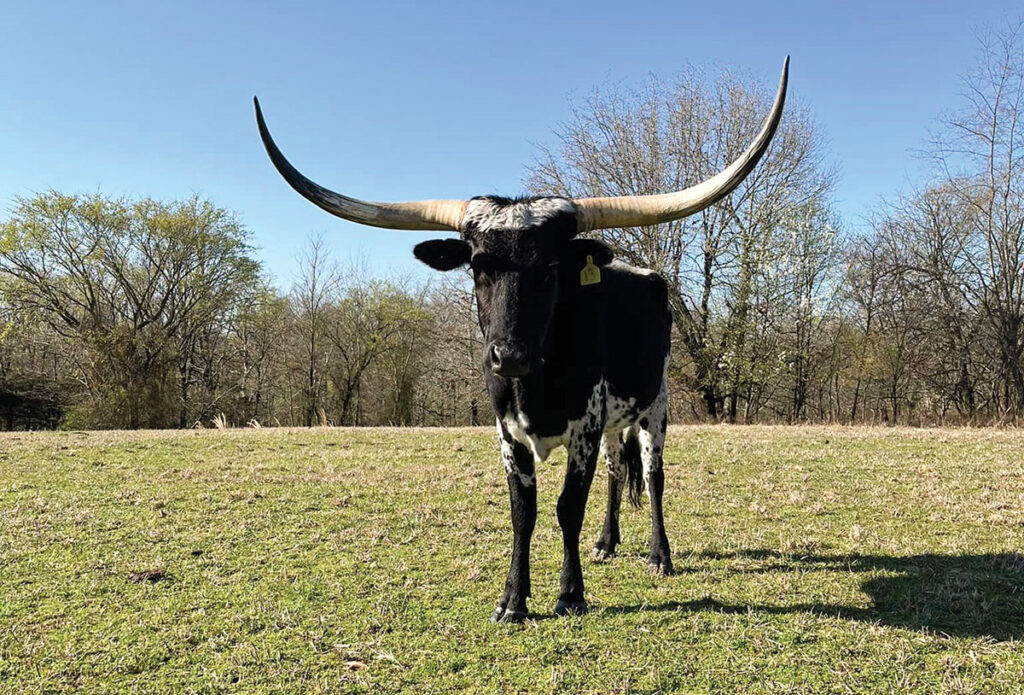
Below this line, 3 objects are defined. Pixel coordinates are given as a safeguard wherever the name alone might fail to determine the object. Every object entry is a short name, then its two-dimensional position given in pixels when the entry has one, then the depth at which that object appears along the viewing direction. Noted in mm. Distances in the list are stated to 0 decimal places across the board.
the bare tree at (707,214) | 21703
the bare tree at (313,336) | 35406
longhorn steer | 3582
